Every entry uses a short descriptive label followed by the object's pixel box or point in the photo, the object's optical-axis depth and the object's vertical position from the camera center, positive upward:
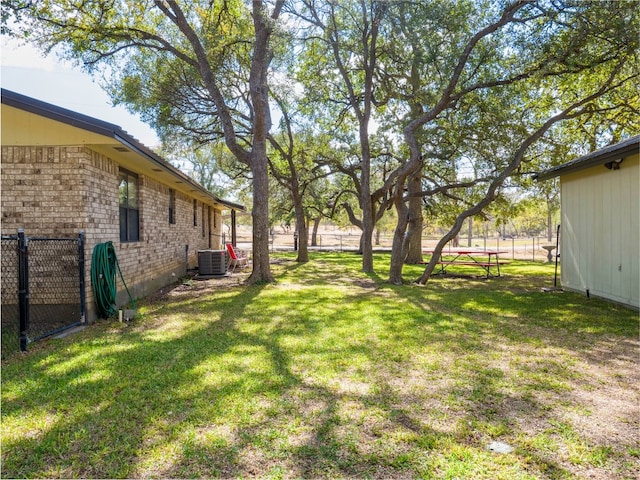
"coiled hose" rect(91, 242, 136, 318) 6.20 -0.65
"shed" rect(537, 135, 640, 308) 6.98 +0.22
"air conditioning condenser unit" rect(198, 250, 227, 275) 13.01 -0.85
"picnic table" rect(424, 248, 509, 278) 13.29 -1.29
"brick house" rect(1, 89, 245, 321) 5.82 +0.97
